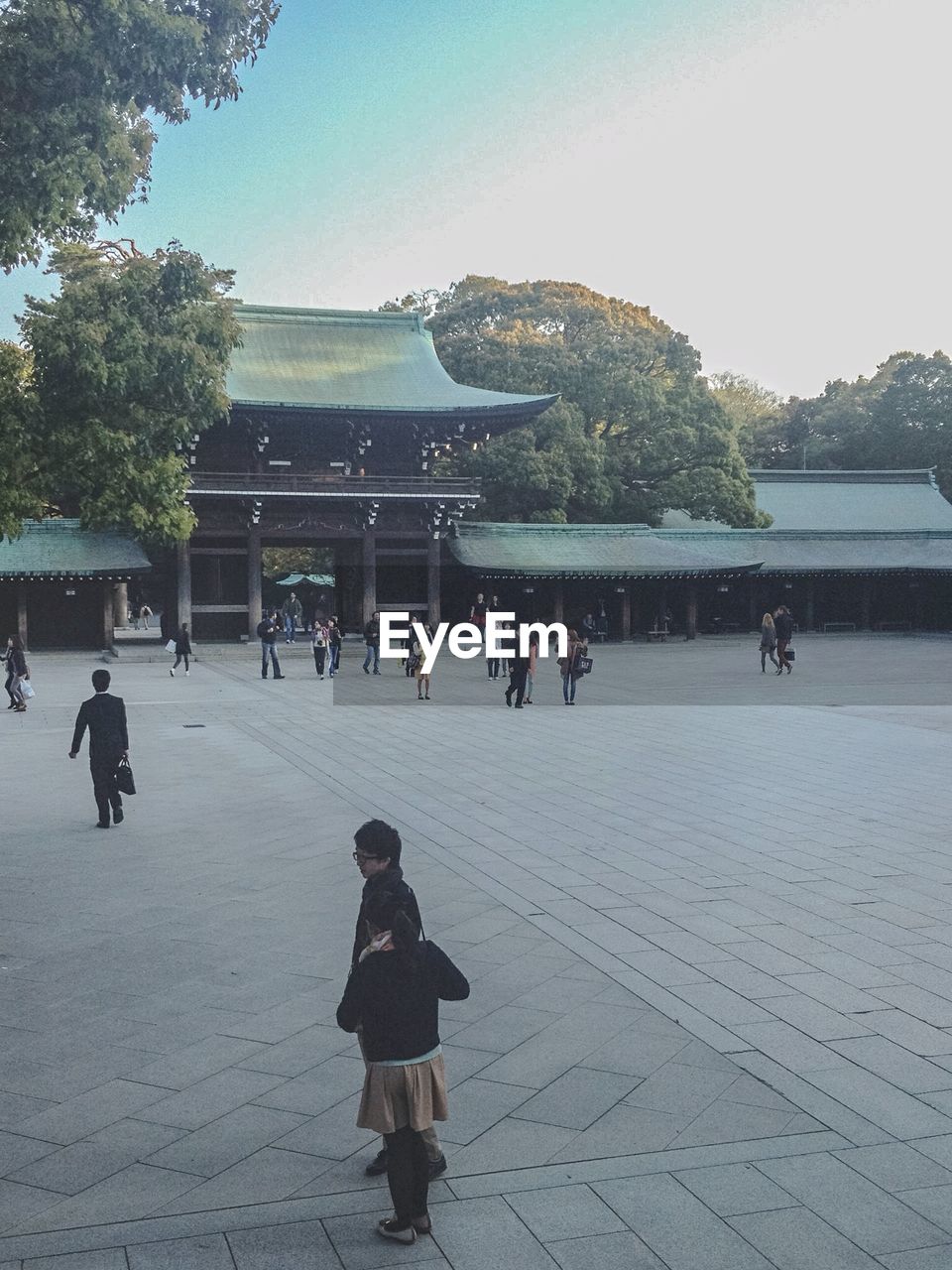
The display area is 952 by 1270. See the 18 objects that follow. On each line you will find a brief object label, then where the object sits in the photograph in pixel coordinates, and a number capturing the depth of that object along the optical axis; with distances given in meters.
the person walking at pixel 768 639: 28.97
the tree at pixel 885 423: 62.47
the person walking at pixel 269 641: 26.80
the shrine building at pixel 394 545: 35.28
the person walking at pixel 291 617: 37.66
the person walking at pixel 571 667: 21.59
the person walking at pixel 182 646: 28.98
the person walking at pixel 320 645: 27.61
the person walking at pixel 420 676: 22.88
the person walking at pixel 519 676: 21.34
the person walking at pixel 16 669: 20.48
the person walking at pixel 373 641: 29.22
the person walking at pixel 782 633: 28.08
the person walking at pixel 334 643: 27.80
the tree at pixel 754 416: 73.25
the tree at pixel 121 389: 18.20
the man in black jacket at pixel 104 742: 11.12
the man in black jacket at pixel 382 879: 4.34
